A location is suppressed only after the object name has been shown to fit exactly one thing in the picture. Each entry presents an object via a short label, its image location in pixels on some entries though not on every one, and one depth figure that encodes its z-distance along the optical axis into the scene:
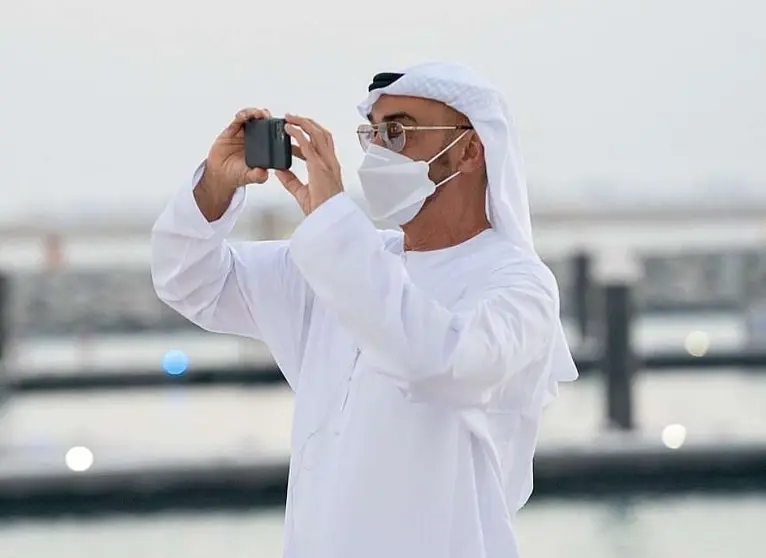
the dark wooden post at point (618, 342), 13.70
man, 4.20
